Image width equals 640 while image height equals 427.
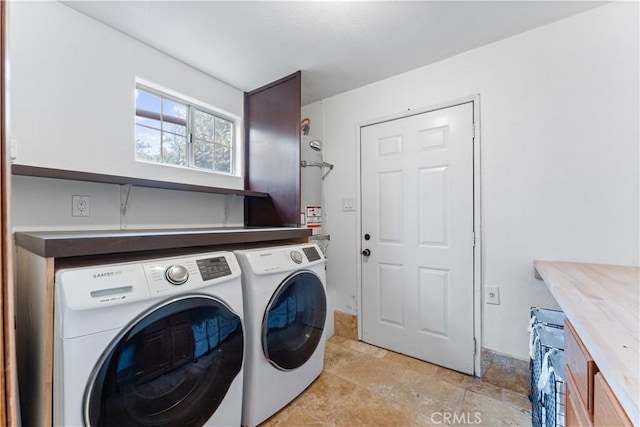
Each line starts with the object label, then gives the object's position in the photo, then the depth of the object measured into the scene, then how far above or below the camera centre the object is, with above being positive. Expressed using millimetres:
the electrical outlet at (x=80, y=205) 1563 +50
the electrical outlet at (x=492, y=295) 1805 -541
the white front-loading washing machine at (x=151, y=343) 838 -471
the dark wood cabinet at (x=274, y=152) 2219 +542
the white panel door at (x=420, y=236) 1939 -169
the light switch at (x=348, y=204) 2473 +94
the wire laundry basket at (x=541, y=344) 1191 -590
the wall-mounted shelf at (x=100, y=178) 1298 +198
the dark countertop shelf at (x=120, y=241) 869 -110
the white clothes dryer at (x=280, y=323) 1360 -609
